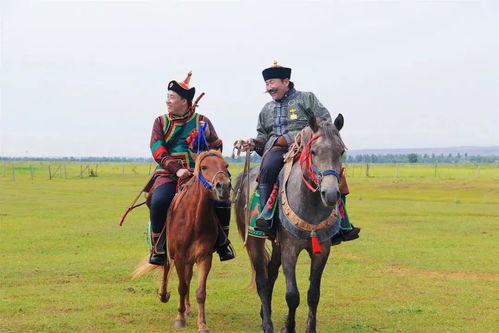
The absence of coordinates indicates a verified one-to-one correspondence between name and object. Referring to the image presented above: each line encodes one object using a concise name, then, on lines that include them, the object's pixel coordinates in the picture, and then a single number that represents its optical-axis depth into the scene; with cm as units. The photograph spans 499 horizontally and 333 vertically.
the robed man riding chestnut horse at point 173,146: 800
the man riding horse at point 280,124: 727
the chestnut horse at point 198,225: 728
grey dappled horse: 608
